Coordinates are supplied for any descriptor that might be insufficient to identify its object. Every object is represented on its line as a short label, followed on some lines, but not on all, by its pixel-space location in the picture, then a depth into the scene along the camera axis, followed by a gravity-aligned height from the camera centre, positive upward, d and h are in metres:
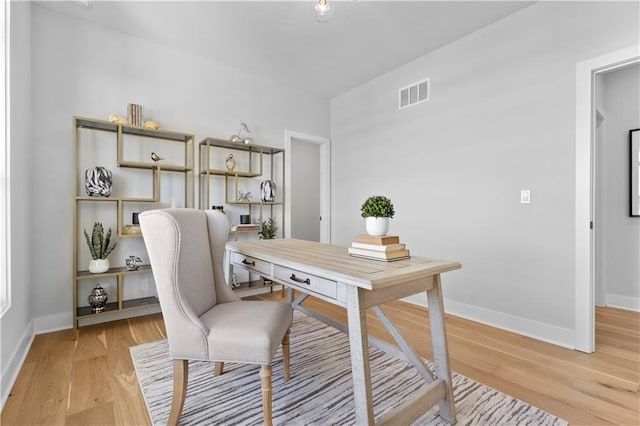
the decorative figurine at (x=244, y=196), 3.61 +0.21
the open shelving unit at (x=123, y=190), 2.65 +0.23
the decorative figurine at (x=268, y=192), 3.65 +0.26
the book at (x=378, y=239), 1.51 -0.13
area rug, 1.49 -1.00
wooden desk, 1.16 -0.33
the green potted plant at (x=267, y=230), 3.68 -0.20
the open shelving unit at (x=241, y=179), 3.41 +0.42
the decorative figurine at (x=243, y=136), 3.47 +0.94
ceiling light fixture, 2.11 +1.41
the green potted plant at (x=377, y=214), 1.53 +0.00
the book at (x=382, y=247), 1.48 -0.17
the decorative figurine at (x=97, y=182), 2.61 +0.27
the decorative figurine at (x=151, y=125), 2.83 +0.82
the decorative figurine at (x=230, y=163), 3.48 +0.59
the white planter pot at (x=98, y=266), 2.58 -0.45
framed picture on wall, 3.15 +0.44
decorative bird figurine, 2.92 +0.54
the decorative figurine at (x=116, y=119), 2.70 +0.84
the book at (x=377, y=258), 1.48 -0.22
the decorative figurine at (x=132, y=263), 2.80 -0.46
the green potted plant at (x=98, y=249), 2.59 -0.31
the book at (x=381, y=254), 1.47 -0.20
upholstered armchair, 1.31 -0.50
